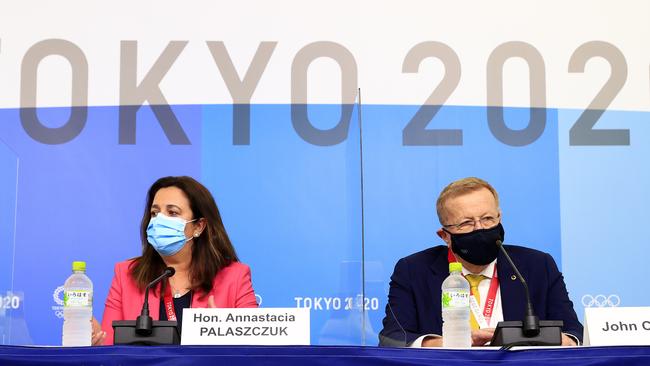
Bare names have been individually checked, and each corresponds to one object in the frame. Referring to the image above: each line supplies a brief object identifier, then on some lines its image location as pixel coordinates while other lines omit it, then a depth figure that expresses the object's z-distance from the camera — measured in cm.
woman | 495
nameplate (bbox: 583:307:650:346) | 409
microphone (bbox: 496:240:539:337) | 416
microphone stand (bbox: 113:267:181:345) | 419
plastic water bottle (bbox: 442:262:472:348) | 433
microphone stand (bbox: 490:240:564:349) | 416
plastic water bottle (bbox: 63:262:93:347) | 436
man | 479
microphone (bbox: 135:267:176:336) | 418
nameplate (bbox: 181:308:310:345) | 410
